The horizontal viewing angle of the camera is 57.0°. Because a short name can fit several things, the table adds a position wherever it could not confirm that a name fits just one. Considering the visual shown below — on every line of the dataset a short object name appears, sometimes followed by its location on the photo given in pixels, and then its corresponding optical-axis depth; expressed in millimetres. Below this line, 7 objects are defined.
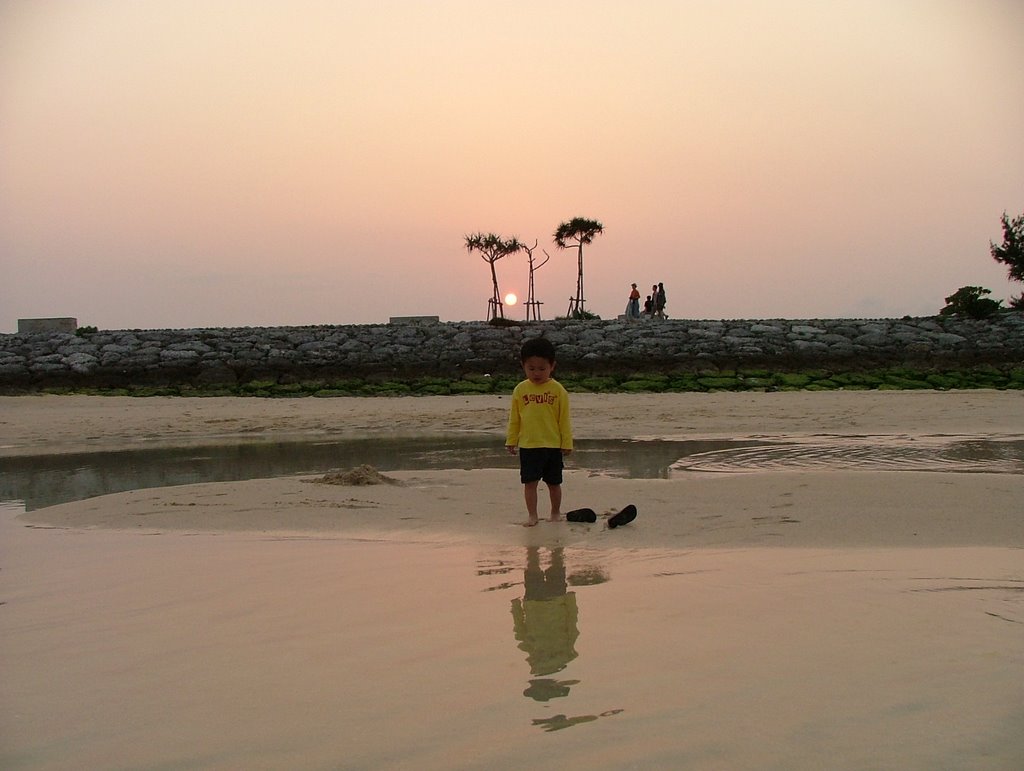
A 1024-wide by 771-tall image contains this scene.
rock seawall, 26281
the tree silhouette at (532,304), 42206
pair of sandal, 5957
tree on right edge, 41562
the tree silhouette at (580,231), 43875
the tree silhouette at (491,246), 42906
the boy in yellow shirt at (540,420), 6785
